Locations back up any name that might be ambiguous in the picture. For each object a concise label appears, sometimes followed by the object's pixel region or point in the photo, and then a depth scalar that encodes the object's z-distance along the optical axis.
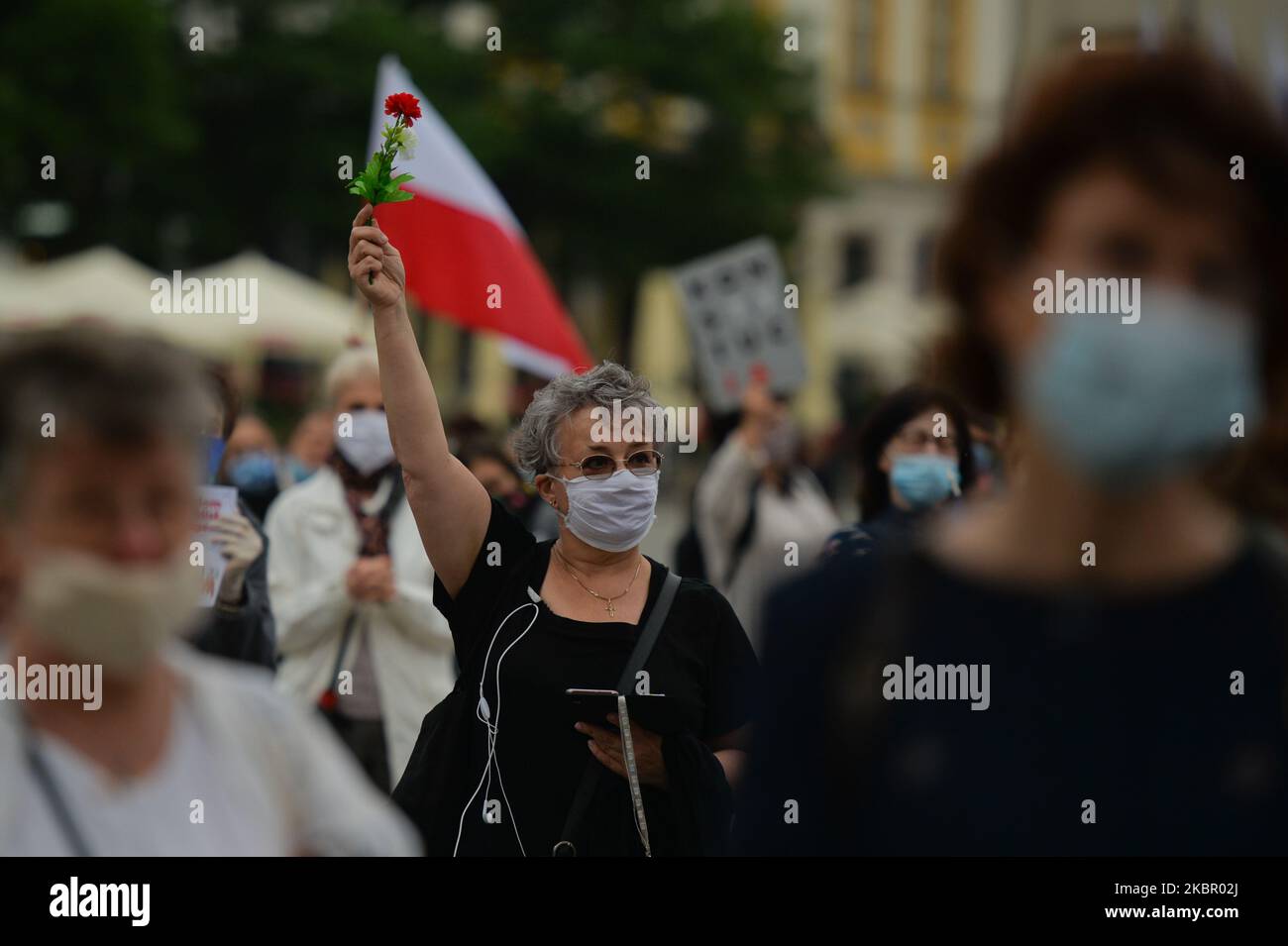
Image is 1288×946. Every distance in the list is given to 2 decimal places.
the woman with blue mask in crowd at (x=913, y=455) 5.73
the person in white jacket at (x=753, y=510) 8.78
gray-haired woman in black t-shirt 4.14
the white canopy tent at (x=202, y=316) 18.05
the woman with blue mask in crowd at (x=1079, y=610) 1.94
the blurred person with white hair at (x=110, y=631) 2.06
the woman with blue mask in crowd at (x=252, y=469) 7.41
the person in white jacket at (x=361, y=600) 6.12
